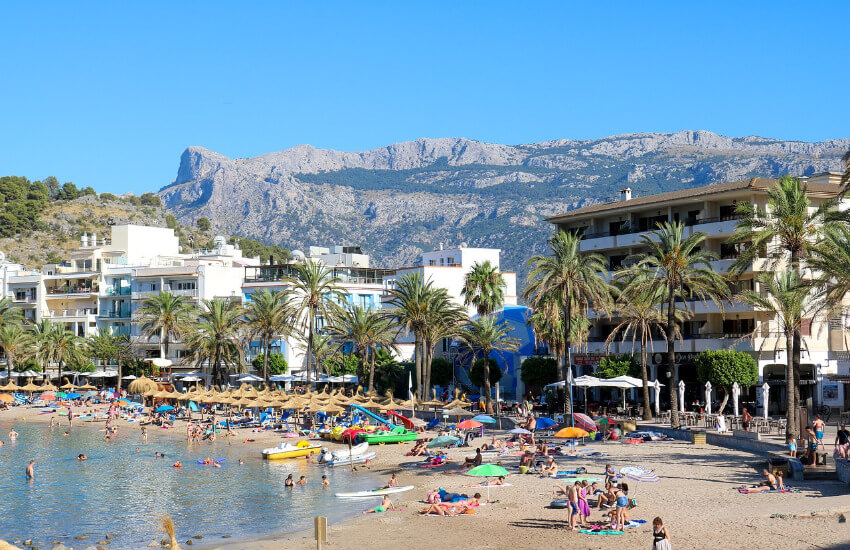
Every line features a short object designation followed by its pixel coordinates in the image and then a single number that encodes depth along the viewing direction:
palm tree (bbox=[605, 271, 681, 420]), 51.97
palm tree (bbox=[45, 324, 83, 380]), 95.69
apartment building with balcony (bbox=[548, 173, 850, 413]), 57.75
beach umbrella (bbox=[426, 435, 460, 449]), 48.53
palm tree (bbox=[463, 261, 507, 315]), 71.04
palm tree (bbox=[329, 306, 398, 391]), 72.62
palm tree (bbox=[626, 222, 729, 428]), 49.22
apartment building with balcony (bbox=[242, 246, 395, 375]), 91.56
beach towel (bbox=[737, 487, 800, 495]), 30.82
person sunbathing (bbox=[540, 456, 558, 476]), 38.72
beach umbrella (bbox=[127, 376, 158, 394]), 81.25
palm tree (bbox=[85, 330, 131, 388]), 94.36
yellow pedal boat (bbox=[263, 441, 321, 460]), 51.28
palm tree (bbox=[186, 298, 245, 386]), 81.94
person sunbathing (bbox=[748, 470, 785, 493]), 31.12
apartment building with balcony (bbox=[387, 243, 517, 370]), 90.06
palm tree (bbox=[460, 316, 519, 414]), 67.88
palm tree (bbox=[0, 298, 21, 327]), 99.75
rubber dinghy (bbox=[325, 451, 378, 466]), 47.88
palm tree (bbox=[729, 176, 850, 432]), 43.12
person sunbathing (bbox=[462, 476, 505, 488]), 36.41
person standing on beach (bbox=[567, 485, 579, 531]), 27.51
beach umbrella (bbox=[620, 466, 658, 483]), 34.16
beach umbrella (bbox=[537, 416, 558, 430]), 48.91
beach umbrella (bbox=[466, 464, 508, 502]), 34.25
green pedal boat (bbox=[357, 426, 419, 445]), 54.62
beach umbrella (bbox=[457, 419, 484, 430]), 49.22
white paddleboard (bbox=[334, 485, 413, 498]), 36.88
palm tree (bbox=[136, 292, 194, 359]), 87.62
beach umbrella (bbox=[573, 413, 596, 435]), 47.38
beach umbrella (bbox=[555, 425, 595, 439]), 43.41
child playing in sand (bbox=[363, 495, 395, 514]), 33.06
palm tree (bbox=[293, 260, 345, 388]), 71.81
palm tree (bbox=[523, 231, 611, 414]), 55.03
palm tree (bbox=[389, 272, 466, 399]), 66.75
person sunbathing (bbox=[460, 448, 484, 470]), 40.95
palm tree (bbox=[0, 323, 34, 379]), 96.81
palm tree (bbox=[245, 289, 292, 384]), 79.17
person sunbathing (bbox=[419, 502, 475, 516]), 31.53
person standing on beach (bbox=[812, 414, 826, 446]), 38.59
